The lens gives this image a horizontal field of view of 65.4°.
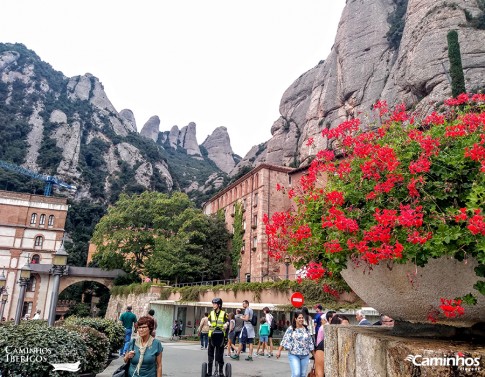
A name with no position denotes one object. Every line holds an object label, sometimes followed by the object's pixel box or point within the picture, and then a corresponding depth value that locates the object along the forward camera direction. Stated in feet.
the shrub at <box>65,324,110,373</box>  23.57
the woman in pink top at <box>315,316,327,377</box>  17.77
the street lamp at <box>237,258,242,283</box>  134.10
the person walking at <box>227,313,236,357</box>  42.42
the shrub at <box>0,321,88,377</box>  18.53
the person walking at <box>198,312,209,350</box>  37.22
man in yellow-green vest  24.17
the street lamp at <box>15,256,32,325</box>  46.75
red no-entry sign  47.74
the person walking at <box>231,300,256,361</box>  40.47
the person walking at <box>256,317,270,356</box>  45.14
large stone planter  8.57
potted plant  8.24
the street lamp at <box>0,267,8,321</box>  63.08
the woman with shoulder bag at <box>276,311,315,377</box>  21.39
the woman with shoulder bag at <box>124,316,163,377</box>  14.30
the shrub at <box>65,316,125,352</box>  33.17
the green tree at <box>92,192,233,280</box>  125.49
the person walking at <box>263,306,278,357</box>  44.73
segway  23.40
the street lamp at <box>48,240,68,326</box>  31.50
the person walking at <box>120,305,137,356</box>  35.24
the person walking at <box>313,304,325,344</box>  31.04
